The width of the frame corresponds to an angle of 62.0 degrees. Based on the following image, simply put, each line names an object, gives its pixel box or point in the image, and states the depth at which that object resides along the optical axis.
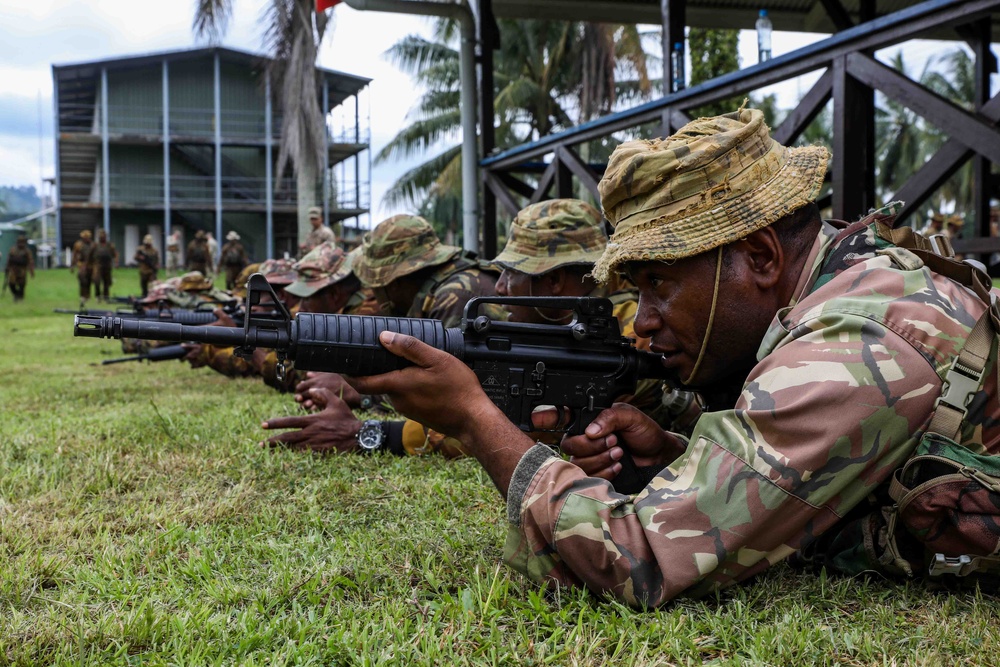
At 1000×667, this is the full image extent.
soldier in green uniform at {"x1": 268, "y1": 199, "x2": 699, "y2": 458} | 4.36
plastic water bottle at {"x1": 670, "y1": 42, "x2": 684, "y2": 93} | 6.53
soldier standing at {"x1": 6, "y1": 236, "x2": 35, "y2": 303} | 24.12
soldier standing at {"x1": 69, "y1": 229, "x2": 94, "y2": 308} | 23.69
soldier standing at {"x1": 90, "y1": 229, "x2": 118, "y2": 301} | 23.64
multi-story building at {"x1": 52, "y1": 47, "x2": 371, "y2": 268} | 34.78
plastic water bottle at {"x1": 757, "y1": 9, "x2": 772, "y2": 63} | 6.37
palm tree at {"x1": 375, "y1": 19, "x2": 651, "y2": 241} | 27.20
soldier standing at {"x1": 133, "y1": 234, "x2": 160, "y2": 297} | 22.67
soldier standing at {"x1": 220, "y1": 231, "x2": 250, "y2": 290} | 23.31
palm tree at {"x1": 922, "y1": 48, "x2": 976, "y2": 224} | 46.32
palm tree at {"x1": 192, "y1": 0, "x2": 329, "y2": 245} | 22.67
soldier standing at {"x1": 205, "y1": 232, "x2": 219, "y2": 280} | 26.69
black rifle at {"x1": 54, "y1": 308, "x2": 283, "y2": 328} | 7.12
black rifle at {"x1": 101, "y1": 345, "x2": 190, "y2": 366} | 7.90
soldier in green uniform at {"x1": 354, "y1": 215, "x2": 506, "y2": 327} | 5.44
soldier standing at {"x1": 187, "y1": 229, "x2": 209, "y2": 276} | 25.25
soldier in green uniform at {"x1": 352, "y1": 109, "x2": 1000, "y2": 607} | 1.93
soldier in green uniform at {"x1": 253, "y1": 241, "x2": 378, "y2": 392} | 6.58
